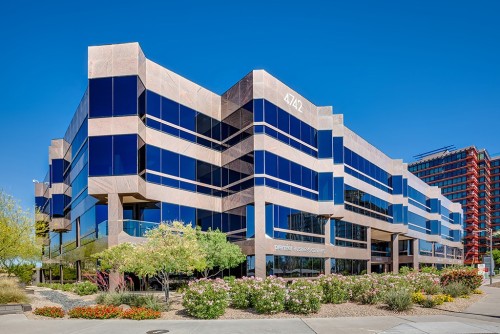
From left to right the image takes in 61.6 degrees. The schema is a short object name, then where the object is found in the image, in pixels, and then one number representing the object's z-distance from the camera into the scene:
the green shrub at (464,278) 24.48
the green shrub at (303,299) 16.05
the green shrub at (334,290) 18.27
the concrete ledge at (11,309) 17.30
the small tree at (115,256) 23.38
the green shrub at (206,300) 15.60
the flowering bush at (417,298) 18.09
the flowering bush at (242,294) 17.39
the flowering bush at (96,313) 16.08
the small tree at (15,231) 27.14
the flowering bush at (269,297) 16.06
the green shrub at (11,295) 18.65
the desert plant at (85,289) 27.30
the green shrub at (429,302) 17.62
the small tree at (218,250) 28.67
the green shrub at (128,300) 18.18
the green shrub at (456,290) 21.59
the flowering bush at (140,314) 15.71
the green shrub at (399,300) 16.45
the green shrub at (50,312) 16.56
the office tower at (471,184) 145.50
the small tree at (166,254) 18.27
